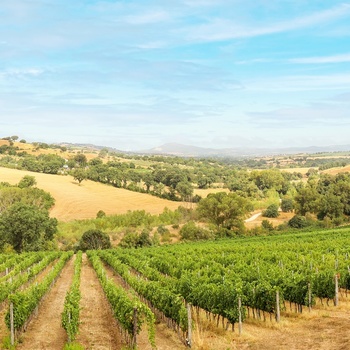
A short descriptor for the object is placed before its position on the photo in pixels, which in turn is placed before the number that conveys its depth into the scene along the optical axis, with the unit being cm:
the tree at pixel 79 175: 13230
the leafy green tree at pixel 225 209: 8156
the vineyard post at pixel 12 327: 1726
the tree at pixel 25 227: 6266
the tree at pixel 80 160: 17775
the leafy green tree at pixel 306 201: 9300
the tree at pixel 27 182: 11277
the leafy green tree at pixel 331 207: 8975
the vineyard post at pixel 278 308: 1909
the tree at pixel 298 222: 8494
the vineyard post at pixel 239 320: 1777
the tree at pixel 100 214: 9841
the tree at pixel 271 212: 10294
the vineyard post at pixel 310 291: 2058
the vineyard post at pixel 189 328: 1647
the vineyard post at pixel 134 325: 1598
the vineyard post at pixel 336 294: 2148
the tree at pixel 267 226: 8494
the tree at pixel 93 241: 7075
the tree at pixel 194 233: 7775
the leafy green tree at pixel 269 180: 15662
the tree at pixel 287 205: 10913
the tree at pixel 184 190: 12375
